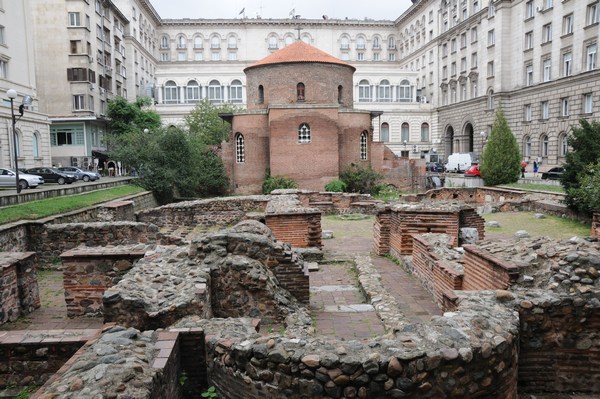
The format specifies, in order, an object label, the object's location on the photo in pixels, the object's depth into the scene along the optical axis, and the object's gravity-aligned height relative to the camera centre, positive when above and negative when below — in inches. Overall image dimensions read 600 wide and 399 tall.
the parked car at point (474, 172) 1204.0 -39.6
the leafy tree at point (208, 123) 1494.8 +133.9
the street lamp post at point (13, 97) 633.0 +96.4
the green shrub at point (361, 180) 1155.3 -51.8
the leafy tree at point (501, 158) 1039.0 -3.7
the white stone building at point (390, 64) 1366.9 +360.4
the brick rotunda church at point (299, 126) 1131.9 +87.1
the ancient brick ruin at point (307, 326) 141.9 -62.6
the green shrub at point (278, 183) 1097.4 -51.6
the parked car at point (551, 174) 1144.1 -47.1
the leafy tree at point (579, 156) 634.2 -2.7
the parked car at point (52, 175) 1084.8 -20.8
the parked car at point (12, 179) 913.5 -23.6
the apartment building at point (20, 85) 1049.5 +192.2
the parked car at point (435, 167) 1724.8 -35.2
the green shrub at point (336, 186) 1080.2 -60.5
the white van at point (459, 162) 1568.7 -16.6
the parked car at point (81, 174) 1201.0 -21.1
